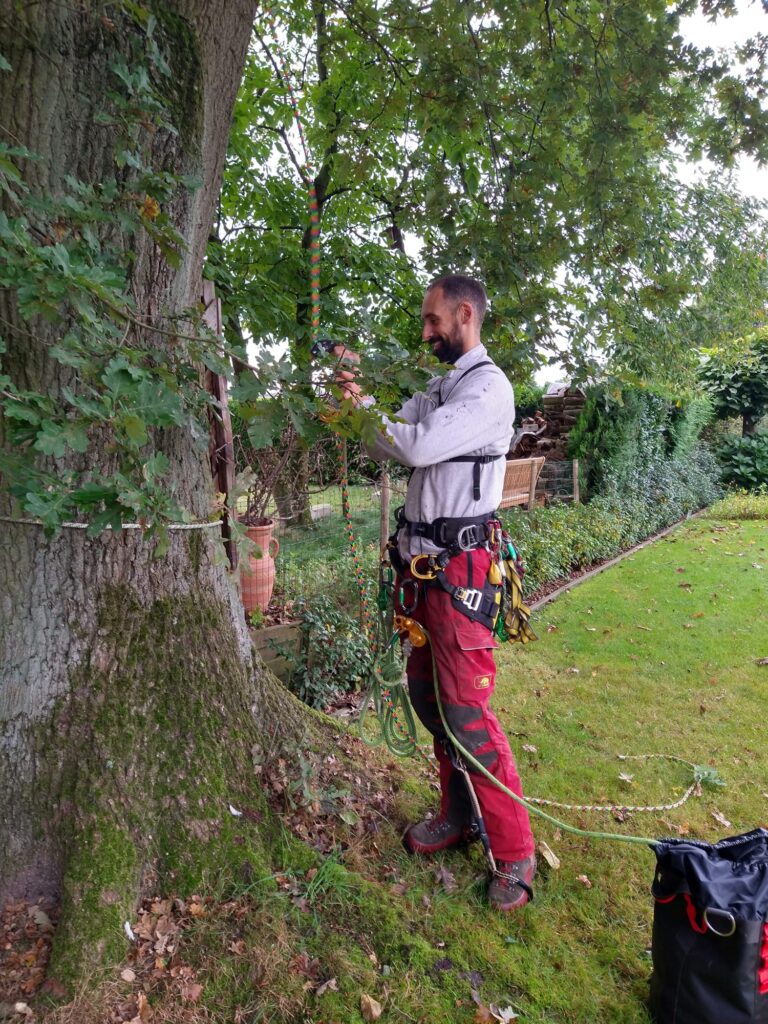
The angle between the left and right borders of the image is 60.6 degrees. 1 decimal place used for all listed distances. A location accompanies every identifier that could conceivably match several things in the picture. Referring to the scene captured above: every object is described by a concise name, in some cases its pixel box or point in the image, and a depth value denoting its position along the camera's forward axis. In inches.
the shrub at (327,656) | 173.5
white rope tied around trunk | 79.0
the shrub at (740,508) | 506.6
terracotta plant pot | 176.4
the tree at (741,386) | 630.5
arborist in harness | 97.4
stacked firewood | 452.4
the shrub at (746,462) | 621.0
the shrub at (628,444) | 434.0
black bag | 72.7
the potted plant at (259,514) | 177.8
